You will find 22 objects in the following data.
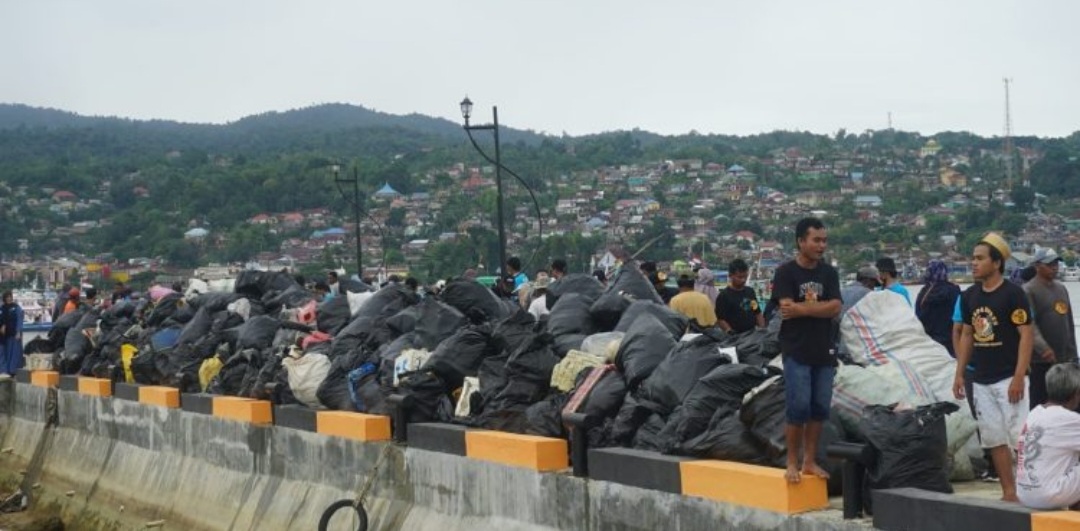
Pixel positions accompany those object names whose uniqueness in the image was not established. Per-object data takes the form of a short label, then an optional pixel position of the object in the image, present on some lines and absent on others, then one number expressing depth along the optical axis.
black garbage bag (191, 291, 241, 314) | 18.22
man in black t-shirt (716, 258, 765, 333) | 12.47
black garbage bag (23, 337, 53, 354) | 21.98
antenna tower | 86.42
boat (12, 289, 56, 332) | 46.73
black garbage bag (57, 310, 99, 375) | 19.92
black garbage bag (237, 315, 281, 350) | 15.51
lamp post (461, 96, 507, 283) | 24.98
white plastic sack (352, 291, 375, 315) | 15.59
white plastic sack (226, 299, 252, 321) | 17.62
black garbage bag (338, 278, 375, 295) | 20.71
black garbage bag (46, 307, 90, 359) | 21.82
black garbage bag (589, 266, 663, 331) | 11.90
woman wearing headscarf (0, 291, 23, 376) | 21.72
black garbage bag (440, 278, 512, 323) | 13.79
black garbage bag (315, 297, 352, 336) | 15.76
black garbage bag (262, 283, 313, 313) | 18.41
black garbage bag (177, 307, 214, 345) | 17.39
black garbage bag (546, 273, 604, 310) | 13.71
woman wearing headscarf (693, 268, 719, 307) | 14.65
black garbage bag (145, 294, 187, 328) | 19.55
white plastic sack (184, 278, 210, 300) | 22.11
